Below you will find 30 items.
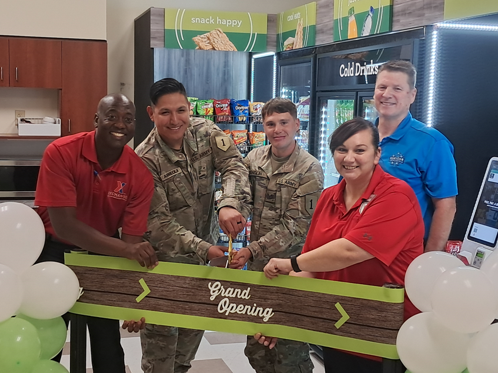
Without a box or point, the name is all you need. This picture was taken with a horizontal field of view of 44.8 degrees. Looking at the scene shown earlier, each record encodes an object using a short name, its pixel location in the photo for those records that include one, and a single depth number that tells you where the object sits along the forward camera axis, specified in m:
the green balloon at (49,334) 2.25
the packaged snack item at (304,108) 4.86
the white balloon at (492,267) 1.92
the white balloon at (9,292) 1.97
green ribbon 2.13
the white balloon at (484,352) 1.76
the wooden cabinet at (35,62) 5.38
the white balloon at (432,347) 1.90
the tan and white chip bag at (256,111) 5.54
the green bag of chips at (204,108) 5.50
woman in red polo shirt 2.12
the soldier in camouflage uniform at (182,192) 2.71
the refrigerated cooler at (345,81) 3.70
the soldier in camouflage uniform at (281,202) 2.81
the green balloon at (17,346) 2.00
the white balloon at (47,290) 2.16
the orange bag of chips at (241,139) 5.54
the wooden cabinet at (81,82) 5.55
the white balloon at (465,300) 1.78
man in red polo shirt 2.40
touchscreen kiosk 3.19
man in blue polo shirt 2.87
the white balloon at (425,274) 1.99
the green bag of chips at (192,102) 5.52
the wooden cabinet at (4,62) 5.32
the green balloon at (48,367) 2.15
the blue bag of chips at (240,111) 5.50
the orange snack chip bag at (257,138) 5.55
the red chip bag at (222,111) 5.50
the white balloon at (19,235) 2.14
